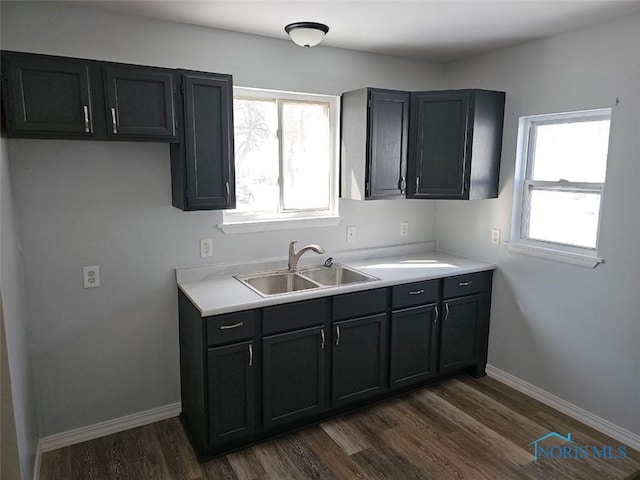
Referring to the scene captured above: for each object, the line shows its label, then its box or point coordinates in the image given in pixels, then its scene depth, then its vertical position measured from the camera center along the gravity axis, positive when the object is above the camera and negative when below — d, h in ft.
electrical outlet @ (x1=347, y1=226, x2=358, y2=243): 11.26 -1.35
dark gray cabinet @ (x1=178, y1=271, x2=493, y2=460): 7.91 -3.48
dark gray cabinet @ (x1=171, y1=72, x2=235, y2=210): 8.02 +0.61
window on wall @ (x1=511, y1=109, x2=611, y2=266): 9.15 +0.02
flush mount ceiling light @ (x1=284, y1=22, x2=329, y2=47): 8.02 +2.67
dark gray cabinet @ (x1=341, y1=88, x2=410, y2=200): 9.98 +0.87
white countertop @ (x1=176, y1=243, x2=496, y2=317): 8.02 -2.06
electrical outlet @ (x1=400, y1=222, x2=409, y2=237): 12.16 -1.31
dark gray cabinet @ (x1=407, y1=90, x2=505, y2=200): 10.09 +0.86
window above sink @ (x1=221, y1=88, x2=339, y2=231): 9.82 +0.51
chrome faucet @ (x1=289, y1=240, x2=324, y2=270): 9.91 -1.67
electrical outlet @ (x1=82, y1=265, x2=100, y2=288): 8.32 -1.83
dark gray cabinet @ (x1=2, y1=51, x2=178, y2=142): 6.70 +1.26
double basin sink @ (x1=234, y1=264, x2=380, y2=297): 9.71 -2.20
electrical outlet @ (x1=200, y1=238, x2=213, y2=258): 9.37 -1.44
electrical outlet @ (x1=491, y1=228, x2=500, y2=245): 10.99 -1.34
